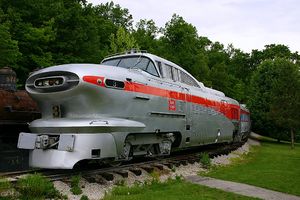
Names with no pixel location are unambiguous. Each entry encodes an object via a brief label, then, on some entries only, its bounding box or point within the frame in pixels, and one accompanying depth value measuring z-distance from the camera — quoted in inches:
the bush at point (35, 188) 293.7
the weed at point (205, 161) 537.0
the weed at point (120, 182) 361.9
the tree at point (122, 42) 1309.1
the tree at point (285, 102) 1192.8
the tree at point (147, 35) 2037.4
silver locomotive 351.6
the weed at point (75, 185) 319.0
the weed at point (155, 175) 405.1
